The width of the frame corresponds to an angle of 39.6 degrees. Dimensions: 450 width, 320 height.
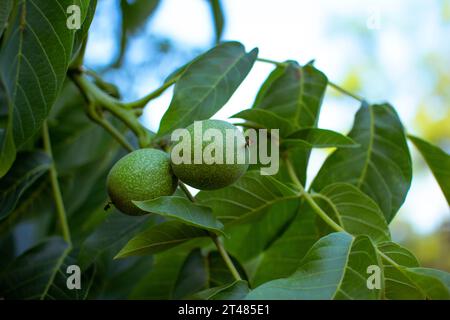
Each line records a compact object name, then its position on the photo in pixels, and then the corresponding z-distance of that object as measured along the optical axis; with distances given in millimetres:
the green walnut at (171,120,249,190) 906
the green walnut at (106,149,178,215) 915
